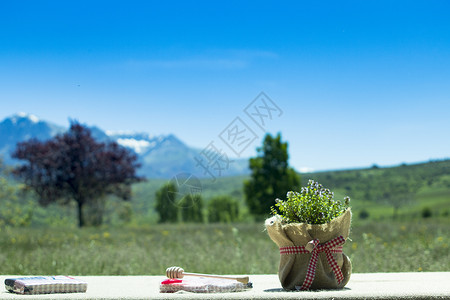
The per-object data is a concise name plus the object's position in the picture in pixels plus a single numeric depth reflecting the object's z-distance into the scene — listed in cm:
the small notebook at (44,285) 272
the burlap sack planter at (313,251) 287
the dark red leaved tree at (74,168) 2364
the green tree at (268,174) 3247
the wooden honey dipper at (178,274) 292
